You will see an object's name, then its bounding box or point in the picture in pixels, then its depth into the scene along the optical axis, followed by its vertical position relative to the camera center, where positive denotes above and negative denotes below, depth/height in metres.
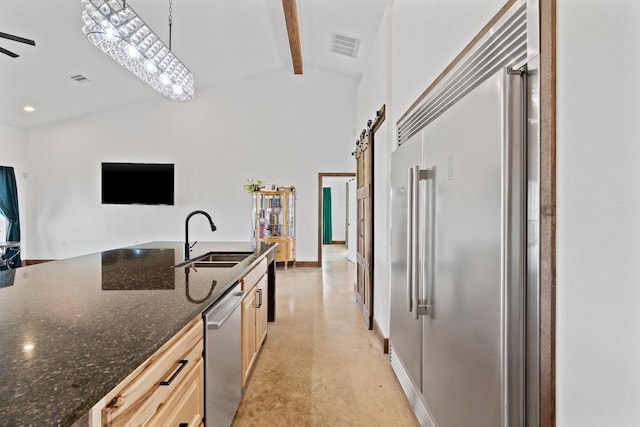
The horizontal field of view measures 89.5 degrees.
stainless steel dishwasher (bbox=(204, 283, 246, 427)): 1.35 -0.69
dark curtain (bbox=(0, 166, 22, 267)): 6.63 +0.27
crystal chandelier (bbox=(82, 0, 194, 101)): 2.06 +1.22
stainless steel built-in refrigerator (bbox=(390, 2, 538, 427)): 0.99 -0.14
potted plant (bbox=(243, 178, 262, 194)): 6.73 +0.62
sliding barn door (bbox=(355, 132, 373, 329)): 3.49 -0.19
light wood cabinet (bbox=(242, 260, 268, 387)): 2.01 -0.72
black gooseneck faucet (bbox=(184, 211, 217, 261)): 2.31 -0.25
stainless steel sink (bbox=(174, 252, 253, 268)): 2.42 -0.34
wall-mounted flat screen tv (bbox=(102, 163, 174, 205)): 6.97 +0.63
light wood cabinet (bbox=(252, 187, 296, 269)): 6.79 -0.12
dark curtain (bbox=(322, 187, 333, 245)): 11.02 +0.06
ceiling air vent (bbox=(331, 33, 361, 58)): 4.76 +2.65
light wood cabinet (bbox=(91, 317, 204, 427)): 0.74 -0.49
